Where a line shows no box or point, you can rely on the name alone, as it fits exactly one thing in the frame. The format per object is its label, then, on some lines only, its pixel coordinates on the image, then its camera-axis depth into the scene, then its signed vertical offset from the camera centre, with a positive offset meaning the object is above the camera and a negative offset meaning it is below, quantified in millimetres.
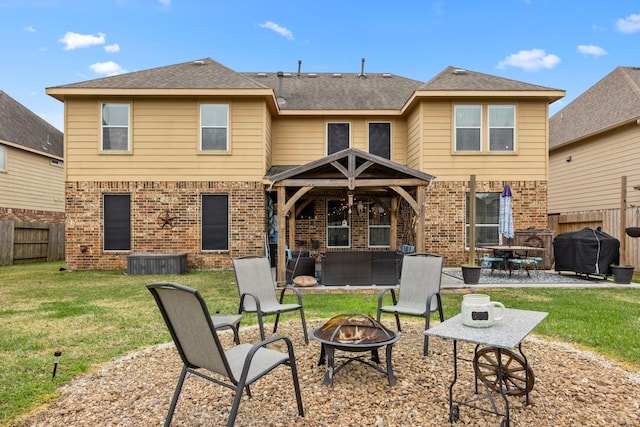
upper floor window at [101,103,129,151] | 12297 +2545
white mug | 3023 -703
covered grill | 10117 -853
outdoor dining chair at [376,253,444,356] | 4871 -864
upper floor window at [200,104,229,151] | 12344 +2637
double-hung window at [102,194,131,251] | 12328 -331
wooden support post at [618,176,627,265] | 10059 +61
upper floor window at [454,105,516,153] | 12422 +2752
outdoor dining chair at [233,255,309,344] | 4846 -902
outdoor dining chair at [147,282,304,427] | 2596 -884
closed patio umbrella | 10602 +63
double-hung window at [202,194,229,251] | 12359 -339
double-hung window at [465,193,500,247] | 12578 +4
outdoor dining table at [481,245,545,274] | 10994 -1047
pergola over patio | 8648 +784
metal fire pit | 3375 -1047
